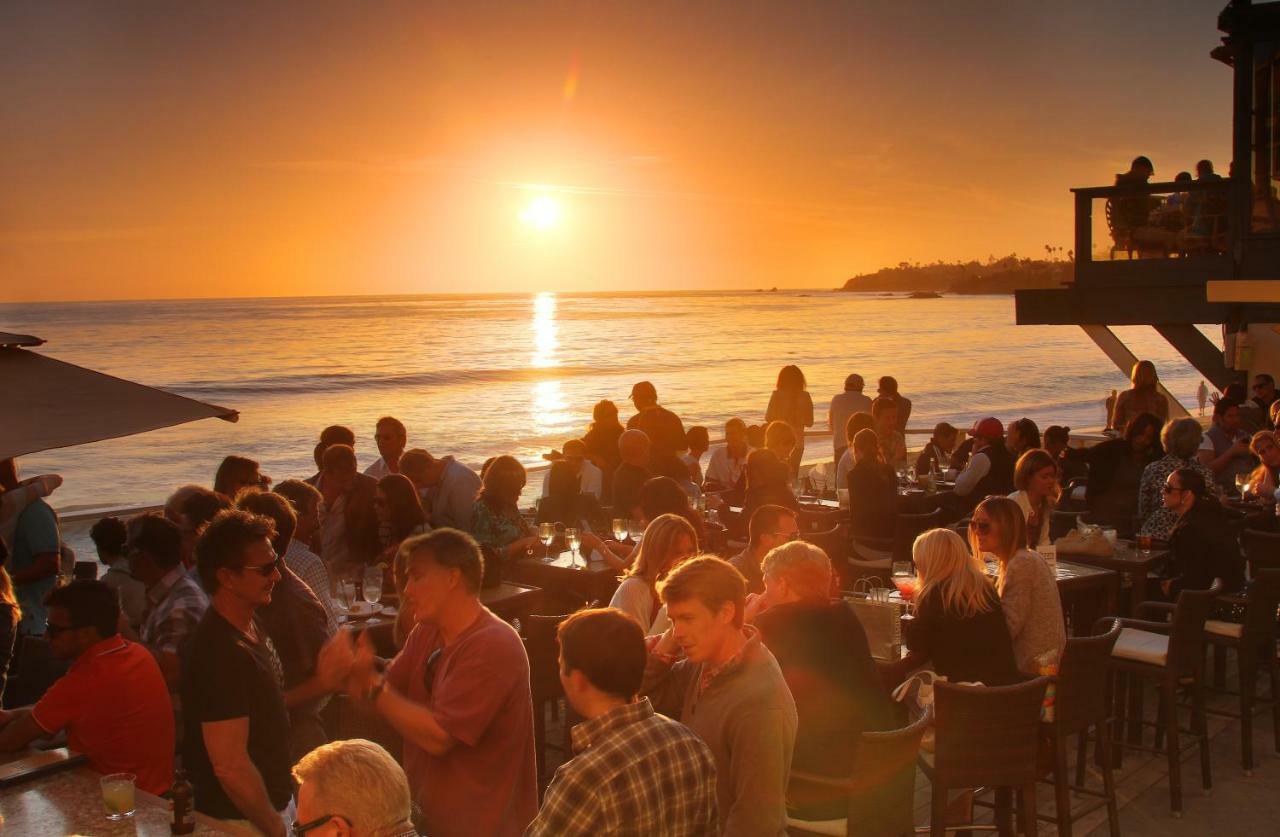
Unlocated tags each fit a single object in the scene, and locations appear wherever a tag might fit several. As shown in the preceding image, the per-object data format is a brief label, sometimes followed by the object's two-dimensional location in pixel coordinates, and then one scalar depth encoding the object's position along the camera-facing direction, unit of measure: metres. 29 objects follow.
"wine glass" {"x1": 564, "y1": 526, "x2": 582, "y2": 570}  7.49
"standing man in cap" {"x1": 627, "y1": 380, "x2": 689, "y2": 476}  9.15
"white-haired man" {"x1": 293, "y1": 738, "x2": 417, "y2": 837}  2.51
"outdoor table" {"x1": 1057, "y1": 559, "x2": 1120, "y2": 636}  6.84
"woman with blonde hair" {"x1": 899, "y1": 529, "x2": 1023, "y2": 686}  4.90
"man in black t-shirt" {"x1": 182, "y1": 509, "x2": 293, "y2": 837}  3.25
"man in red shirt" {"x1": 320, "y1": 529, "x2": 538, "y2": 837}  3.35
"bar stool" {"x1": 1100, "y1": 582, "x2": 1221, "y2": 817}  5.67
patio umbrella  4.74
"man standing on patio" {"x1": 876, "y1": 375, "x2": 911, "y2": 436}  11.86
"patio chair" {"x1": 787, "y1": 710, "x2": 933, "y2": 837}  3.88
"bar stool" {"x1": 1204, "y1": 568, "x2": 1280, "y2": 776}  6.17
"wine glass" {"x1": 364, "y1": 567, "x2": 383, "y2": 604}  6.14
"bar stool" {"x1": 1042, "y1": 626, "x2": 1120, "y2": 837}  4.93
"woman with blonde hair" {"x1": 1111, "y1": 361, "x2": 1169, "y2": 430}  11.64
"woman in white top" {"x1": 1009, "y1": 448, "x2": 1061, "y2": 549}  6.97
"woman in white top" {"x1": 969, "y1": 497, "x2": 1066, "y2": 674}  5.20
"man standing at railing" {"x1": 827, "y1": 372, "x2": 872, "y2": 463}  12.85
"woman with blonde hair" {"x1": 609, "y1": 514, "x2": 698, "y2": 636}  4.84
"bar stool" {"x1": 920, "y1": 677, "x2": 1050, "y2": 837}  4.39
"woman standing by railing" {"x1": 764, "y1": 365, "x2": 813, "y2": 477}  12.41
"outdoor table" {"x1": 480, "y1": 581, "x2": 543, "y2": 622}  6.48
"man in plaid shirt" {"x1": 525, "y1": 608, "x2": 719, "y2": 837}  2.59
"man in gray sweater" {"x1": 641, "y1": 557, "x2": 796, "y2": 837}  3.24
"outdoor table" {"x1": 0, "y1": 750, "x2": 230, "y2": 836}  3.27
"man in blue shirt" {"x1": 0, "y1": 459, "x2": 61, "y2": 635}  6.36
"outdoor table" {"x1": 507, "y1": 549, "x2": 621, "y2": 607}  7.36
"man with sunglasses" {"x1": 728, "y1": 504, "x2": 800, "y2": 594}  5.65
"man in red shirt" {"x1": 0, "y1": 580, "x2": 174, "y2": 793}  3.68
